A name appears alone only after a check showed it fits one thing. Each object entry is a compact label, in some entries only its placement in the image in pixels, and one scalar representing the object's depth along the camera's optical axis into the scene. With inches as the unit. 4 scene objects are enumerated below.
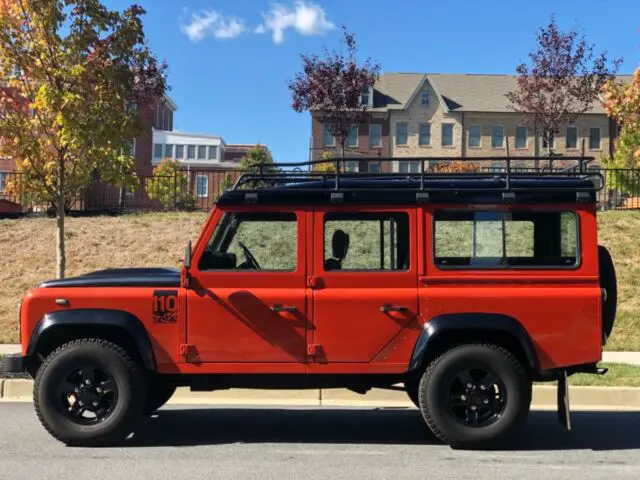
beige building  2071.9
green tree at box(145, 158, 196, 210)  743.7
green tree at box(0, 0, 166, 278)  344.8
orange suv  208.5
